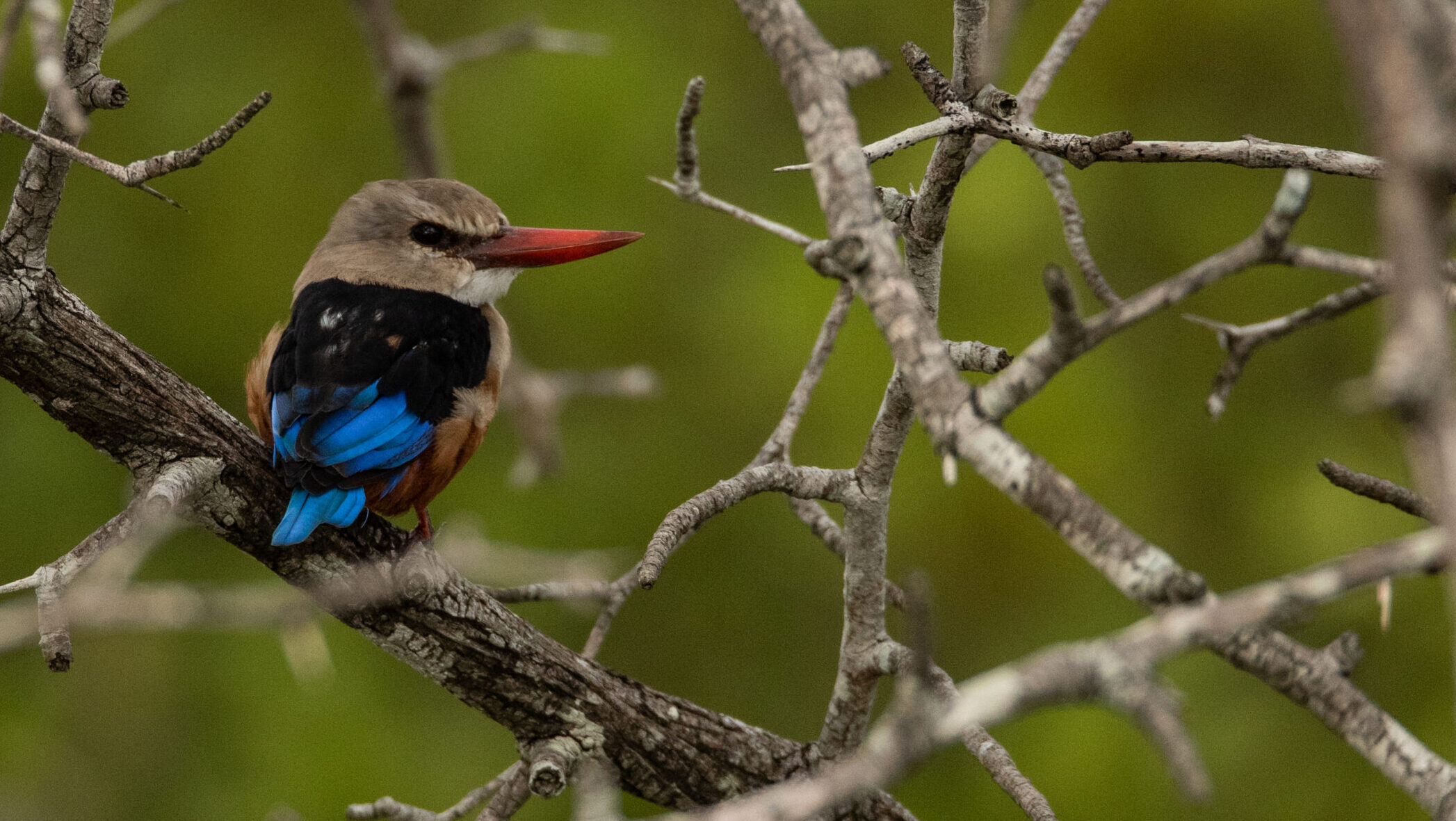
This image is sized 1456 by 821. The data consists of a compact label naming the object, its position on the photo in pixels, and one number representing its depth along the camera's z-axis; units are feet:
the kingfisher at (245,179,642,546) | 13.01
